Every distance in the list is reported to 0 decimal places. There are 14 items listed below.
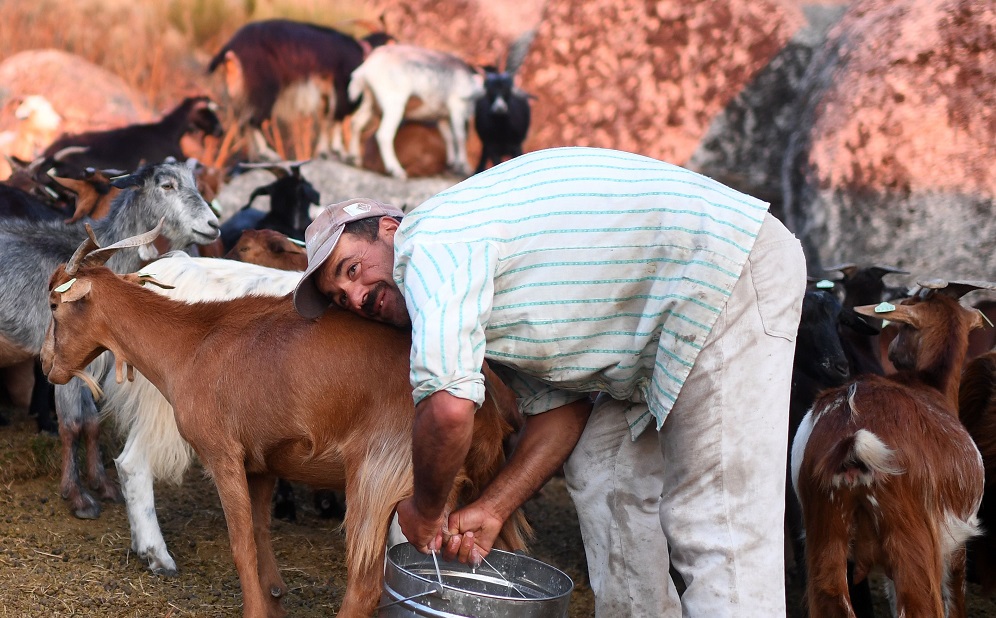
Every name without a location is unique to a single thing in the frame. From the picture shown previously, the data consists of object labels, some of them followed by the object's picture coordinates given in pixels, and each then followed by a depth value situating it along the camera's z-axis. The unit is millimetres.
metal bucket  2789
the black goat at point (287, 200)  7059
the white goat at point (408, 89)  9156
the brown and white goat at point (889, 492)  3748
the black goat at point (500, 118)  8953
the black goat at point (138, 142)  7715
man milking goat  2785
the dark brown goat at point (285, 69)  9258
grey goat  5062
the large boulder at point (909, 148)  7578
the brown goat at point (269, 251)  5809
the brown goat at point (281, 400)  3467
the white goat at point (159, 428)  4449
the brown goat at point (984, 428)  4852
